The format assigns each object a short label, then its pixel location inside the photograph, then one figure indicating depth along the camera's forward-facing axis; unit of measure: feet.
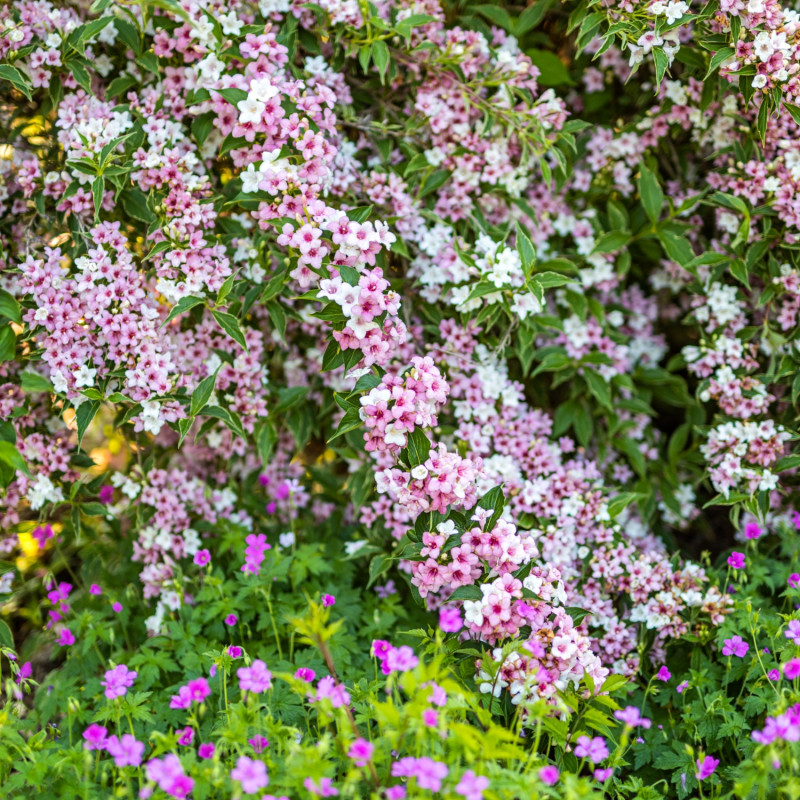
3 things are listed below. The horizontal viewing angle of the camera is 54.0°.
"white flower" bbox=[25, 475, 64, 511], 8.53
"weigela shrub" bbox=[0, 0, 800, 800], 6.63
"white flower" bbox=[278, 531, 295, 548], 9.20
